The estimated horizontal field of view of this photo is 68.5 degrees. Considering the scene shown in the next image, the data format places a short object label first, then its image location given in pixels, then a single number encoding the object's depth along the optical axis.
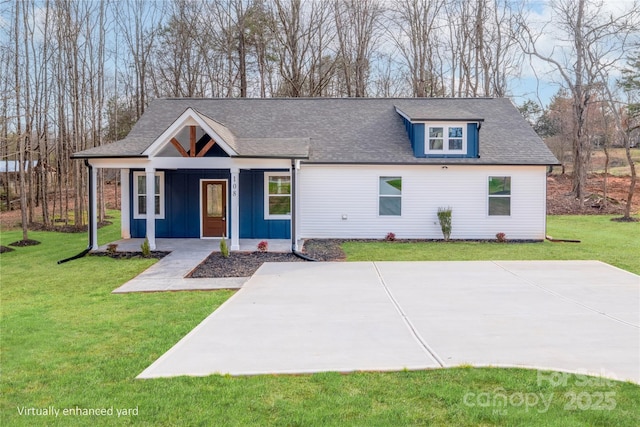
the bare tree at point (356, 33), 28.48
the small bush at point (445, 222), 15.55
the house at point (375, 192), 15.62
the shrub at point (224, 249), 12.33
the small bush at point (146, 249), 12.59
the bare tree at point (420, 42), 28.67
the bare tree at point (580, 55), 24.25
